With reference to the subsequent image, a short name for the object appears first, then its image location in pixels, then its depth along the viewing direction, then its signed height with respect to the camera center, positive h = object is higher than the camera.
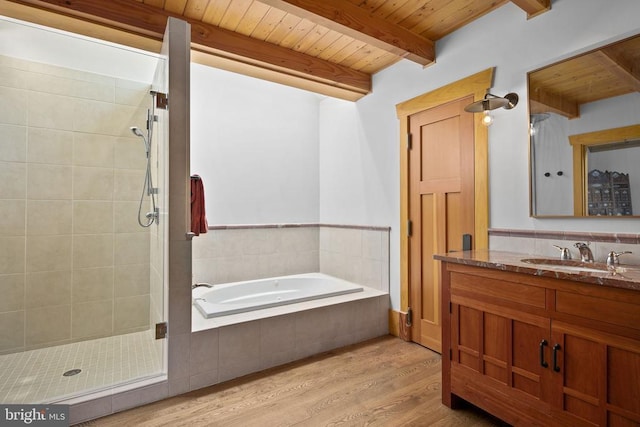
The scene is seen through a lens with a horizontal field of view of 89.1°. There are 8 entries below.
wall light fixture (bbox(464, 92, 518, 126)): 2.06 +0.72
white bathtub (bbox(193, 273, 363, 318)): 2.47 -0.70
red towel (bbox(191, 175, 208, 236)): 2.35 +0.07
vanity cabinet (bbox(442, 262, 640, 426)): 1.26 -0.61
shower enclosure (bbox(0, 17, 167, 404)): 2.36 +0.01
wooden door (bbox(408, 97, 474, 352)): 2.44 +0.14
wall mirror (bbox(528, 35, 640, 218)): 1.66 +0.45
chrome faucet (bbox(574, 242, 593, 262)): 1.74 -0.20
